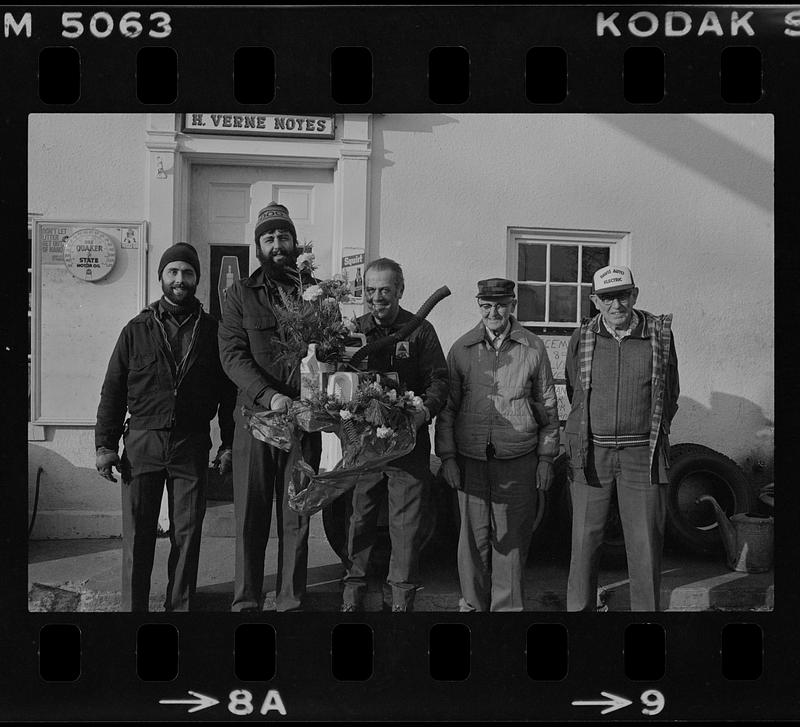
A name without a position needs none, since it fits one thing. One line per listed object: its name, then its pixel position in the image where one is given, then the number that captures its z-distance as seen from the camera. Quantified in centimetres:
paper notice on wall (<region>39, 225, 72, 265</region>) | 462
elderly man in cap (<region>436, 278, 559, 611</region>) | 418
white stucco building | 470
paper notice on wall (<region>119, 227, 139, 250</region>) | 497
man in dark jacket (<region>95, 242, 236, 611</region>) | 411
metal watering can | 485
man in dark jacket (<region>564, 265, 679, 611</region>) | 414
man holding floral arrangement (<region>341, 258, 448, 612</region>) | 411
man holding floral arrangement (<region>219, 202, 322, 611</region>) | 405
